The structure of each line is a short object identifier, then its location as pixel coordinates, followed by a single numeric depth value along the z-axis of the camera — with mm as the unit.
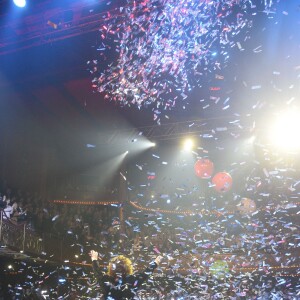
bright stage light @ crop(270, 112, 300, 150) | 7333
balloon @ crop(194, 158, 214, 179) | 8102
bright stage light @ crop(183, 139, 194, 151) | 9749
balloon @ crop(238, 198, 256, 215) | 10062
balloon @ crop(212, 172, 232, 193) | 8789
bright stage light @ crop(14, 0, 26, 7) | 5898
